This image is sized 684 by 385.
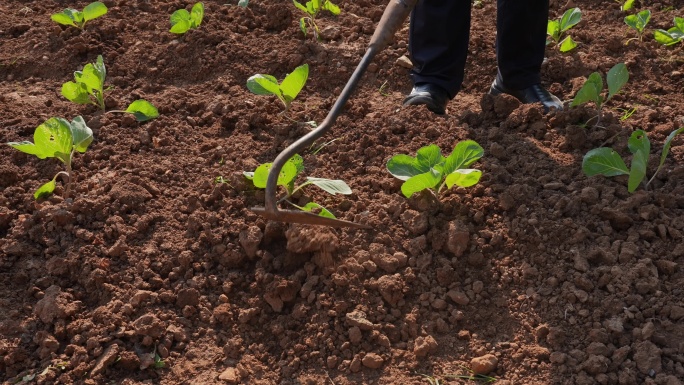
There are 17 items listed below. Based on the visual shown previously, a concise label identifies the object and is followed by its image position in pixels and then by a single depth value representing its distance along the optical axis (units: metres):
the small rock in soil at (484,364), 2.00
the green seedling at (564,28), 3.29
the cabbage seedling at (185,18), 3.40
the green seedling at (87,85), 2.89
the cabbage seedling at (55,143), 2.51
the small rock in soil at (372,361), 2.04
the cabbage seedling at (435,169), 2.31
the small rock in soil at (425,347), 2.05
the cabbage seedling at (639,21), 3.34
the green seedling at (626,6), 3.62
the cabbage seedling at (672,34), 3.27
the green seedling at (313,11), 3.40
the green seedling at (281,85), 2.77
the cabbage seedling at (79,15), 3.41
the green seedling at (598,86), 2.66
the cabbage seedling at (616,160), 2.33
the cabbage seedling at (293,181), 2.35
